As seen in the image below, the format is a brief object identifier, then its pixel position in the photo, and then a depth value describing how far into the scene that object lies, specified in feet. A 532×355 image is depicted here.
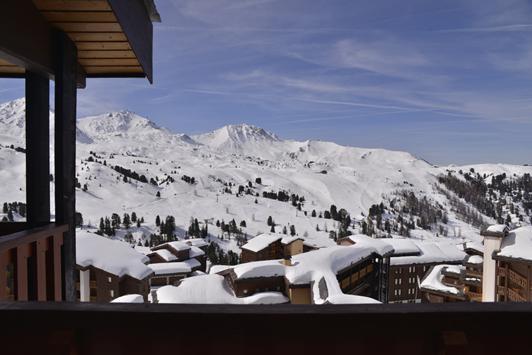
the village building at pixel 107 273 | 93.91
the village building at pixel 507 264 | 73.36
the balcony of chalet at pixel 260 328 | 5.00
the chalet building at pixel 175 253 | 147.23
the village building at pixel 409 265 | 145.38
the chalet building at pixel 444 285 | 94.50
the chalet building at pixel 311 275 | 81.15
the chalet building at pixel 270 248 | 141.90
